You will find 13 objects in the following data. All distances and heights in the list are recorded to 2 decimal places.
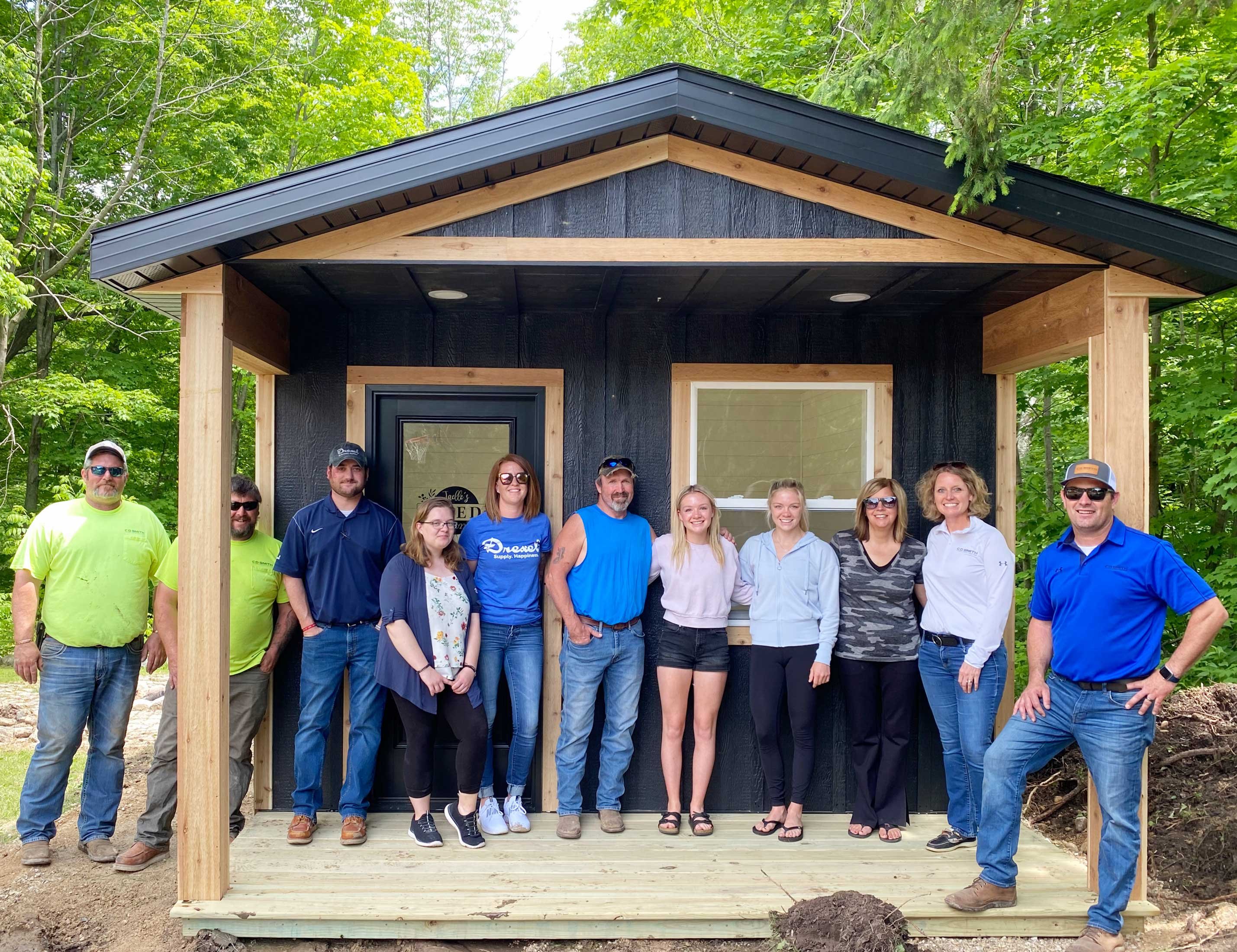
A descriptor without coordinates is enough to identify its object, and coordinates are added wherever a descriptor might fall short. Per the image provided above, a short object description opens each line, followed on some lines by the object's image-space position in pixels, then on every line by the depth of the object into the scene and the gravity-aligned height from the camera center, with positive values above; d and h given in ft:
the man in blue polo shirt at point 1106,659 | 10.11 -2.03
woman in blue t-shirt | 13.50 -1.74
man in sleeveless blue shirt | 13.48 -2.08
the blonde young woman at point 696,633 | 13.39 -2.29
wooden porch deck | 10.91 -5.24
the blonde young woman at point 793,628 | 13.28 -2.17
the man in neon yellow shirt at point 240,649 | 13.28 -2.54
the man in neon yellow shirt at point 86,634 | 12.96 -2.21
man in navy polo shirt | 13.35 -2.00
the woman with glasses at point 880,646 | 13.33 -2.45
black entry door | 14.83 +0.70
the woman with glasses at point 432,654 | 12.37 -2.40
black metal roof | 10.34 +3.57
